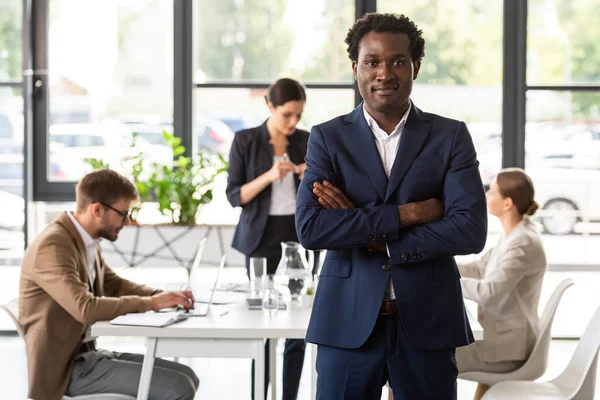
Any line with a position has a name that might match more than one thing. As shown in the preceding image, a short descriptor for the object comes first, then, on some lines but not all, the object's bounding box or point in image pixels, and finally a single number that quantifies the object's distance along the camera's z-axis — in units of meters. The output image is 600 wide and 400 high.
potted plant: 5.95
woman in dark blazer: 4.34
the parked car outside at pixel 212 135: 6.38
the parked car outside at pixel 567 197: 6.27
